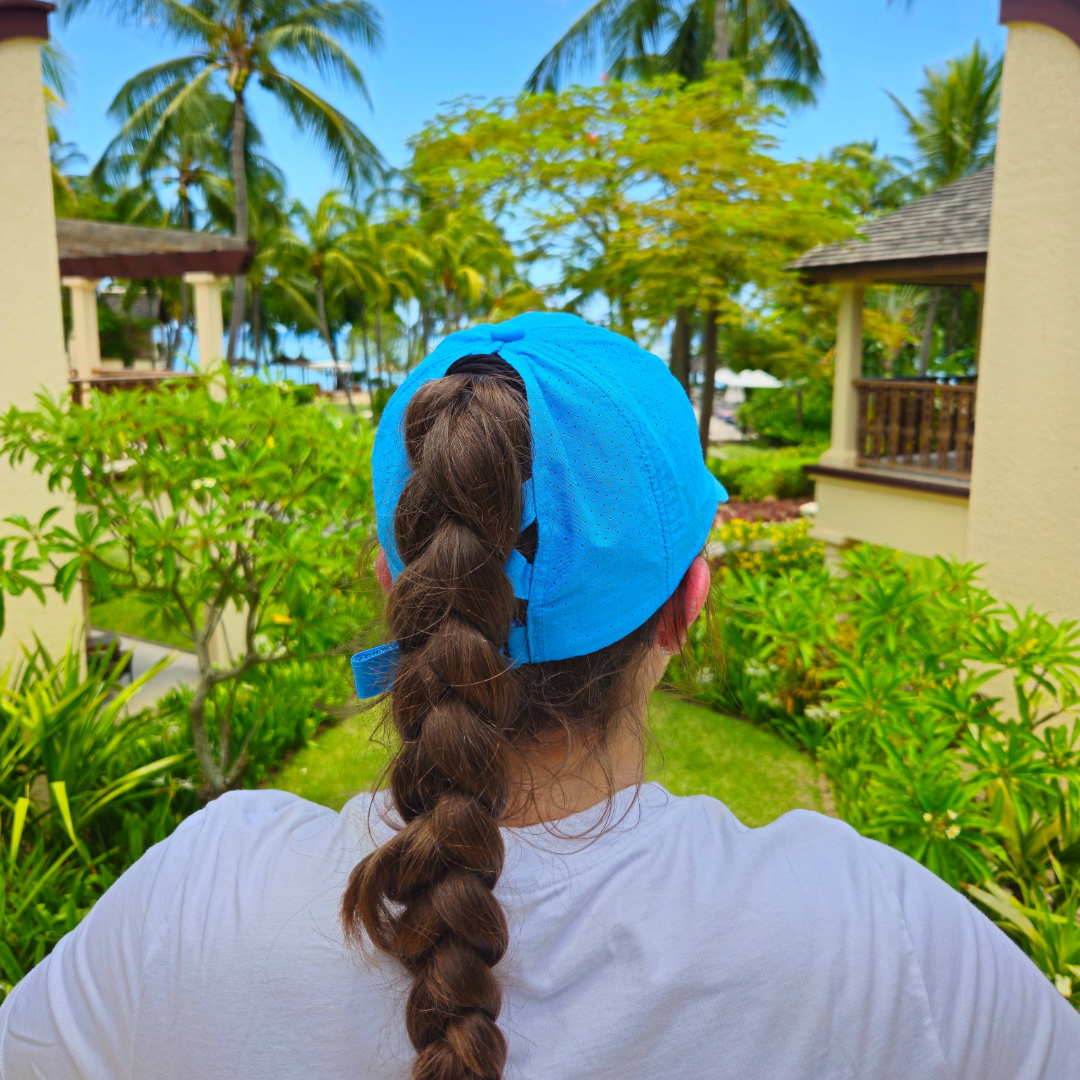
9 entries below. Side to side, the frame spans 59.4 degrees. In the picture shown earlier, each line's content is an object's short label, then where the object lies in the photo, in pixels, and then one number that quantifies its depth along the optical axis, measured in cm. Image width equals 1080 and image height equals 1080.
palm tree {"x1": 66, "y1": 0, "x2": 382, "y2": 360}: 2508
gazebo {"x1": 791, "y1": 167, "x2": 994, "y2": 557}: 844
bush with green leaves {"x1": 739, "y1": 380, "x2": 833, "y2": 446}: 2723
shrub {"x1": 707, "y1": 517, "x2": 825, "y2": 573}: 964
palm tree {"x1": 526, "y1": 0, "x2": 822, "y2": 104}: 2194
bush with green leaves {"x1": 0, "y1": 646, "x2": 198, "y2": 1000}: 335
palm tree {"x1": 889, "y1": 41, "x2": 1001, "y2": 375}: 2519
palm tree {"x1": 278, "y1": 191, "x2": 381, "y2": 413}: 3148
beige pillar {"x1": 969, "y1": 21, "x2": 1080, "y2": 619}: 460
